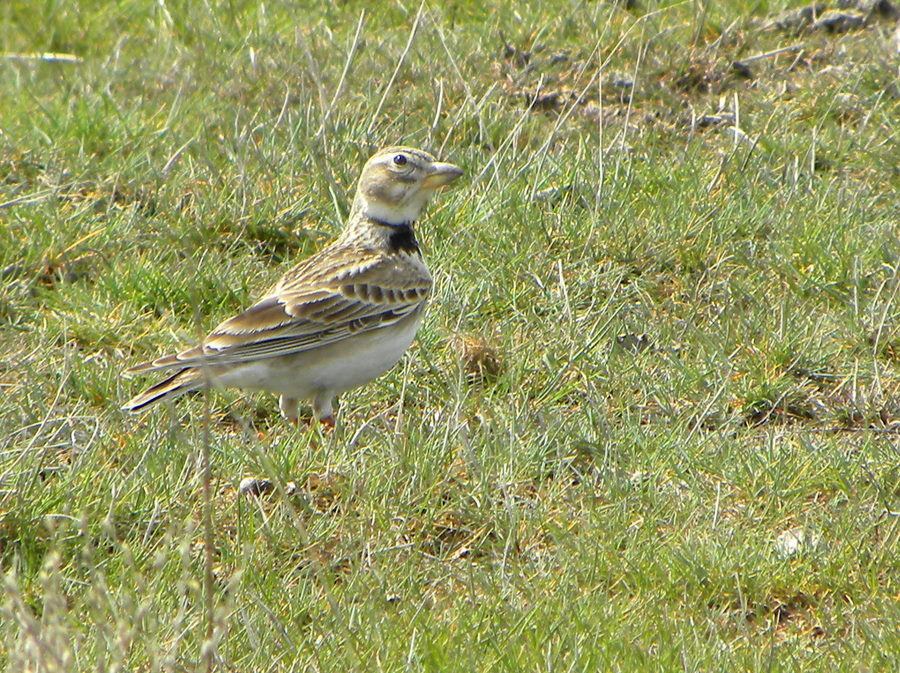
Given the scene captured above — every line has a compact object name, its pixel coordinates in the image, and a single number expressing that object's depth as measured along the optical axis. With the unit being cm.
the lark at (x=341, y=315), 1203
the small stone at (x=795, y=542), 1004
